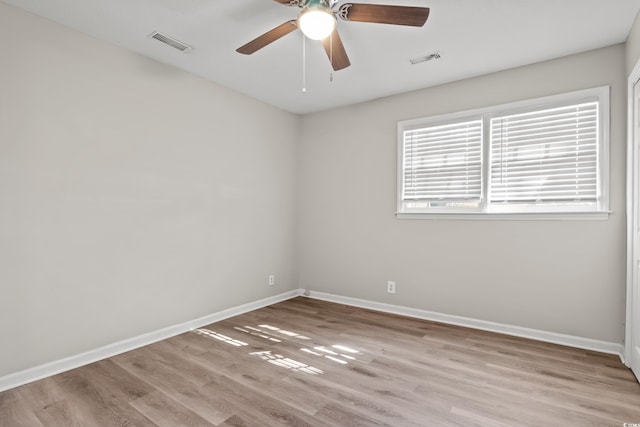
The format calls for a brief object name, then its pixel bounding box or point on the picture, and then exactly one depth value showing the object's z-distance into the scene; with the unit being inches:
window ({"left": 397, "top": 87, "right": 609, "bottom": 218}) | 111.3
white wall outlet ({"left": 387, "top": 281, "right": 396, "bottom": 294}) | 152.3
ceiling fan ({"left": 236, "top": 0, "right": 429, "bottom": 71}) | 71.7
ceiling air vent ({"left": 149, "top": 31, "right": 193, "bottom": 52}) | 103.0
